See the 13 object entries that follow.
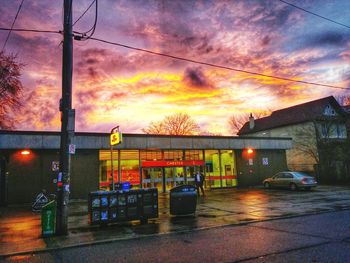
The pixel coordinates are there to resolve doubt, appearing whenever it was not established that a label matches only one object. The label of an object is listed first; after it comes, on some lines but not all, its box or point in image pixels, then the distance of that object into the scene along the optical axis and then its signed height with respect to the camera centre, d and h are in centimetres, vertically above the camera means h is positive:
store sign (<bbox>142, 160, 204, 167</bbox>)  2489 +102
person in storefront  2227 -34
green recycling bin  1002 -127
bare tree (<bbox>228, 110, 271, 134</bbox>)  7588 +1131
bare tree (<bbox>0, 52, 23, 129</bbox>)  2519 +806
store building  2000 +122
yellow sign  1612 +206
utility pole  1034 +182
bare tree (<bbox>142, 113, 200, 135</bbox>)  6569 +980
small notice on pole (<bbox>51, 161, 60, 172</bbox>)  2050 +92
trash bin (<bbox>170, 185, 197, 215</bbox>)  1318 -104
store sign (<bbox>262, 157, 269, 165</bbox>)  2978 +104
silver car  2420 -77
